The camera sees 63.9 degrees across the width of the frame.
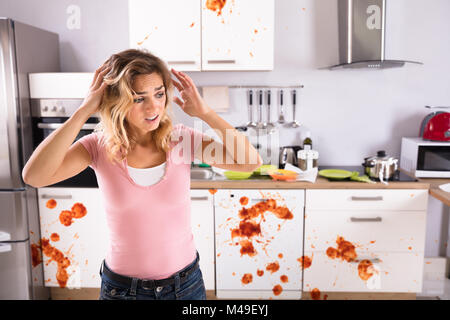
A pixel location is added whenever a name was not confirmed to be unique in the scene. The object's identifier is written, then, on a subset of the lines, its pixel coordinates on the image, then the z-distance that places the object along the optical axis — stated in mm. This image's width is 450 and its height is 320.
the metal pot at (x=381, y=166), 2356
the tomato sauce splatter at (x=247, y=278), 2395
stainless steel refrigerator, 2238
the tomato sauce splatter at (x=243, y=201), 2326
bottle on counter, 2756
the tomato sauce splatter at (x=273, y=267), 2369
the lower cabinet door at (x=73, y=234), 2445
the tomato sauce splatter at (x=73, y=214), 2449
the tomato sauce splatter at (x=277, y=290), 2398
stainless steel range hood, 2348
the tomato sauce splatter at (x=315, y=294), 2398
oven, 2408
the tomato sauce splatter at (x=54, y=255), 2487
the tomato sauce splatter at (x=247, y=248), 2354
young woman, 1051
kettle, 2730
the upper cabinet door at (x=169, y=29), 2398
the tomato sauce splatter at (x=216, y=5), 2375
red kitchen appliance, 2490
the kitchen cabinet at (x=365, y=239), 2291
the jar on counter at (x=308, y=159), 2617
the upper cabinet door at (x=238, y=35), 2373
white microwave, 2434
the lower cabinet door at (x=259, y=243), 2318
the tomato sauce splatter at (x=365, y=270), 2346
